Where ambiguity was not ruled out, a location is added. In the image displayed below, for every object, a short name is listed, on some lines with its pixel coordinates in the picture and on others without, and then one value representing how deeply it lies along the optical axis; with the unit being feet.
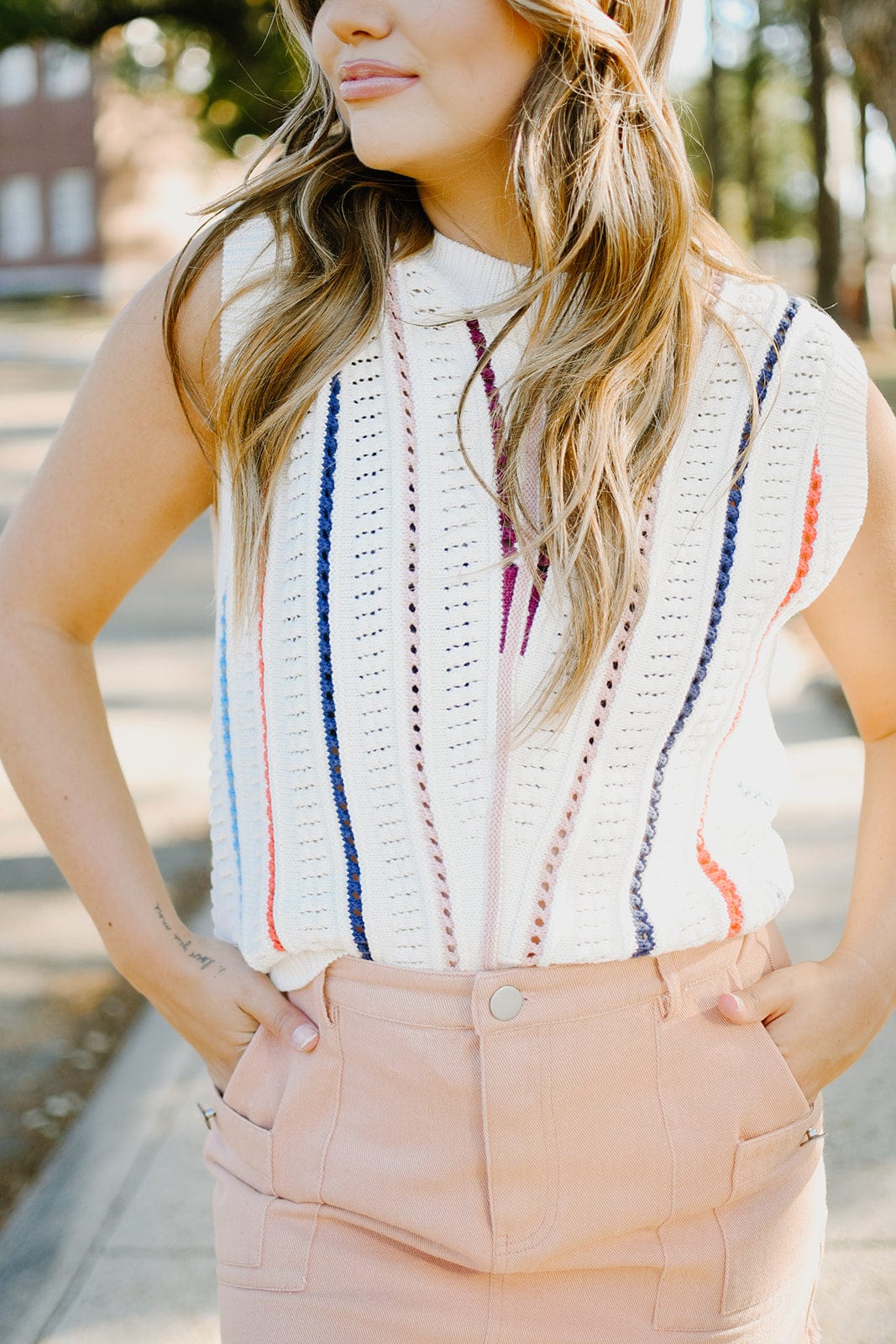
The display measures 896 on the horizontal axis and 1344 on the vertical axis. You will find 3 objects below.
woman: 4.40
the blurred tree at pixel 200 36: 45.80
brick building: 105.29
